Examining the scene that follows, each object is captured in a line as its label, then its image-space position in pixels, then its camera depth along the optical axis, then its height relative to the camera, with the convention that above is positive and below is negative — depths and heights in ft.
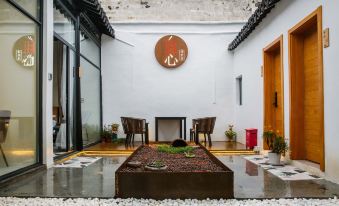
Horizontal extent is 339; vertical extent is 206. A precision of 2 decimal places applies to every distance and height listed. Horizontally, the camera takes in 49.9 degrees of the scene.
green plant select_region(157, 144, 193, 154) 17.43 -2.13
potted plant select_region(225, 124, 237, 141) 33.53 -2.67
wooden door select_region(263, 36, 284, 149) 23.58 +1.11
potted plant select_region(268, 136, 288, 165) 18.86 -2.33
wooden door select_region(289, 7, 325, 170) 17.37 +0.70
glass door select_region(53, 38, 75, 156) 23.32 +0.88
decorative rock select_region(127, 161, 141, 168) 13.01 -2.09
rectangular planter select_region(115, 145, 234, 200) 11.52 -2.53
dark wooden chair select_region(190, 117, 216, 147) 27.94 -1.54
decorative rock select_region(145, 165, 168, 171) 12.07 -2.08
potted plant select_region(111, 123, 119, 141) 33.20 -2.19
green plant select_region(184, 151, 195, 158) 15.93 -2.20
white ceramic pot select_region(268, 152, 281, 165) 18.97 -2.81
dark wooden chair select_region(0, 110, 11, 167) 14.40 -0.72
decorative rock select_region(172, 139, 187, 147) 18.98 -1.96
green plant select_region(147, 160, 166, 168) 12.43 -2.04
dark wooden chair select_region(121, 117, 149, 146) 27.68 -1.57
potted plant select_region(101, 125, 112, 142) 32.83 -2.69
